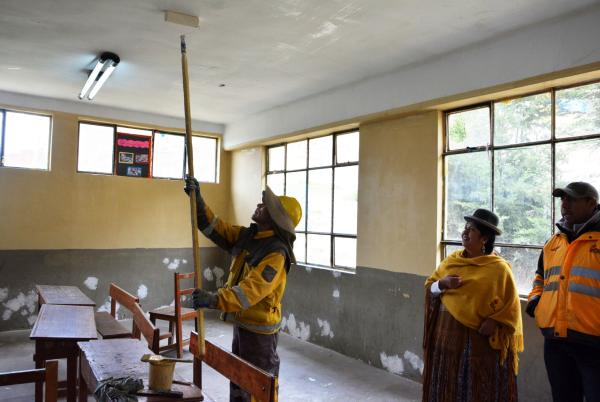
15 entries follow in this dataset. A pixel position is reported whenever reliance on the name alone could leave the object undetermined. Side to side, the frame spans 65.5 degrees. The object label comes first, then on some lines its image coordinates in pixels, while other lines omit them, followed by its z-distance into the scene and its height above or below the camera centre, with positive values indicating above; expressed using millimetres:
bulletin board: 6484 +775
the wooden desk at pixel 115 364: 2018 -779
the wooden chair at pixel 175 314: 4669 -1082
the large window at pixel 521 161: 3266 +440
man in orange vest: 2396 -437
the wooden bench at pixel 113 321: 3862 -1044
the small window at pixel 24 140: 5734 +847
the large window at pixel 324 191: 5227 +280
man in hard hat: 2340 -304
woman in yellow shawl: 2596 -618
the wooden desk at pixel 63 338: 2979 -832
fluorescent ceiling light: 4160 +1312
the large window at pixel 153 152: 6277 +832
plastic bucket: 1925 -688
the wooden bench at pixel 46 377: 1702 -628
